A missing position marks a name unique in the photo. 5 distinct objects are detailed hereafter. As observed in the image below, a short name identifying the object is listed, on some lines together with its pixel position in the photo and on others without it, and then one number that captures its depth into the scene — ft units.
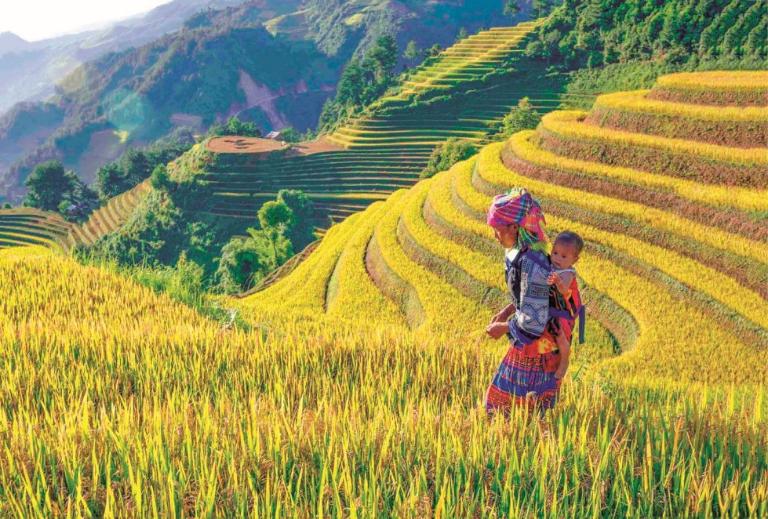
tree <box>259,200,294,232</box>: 116.57
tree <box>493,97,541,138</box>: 138.31
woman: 10.93
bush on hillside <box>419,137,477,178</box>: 124.88
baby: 10.68
